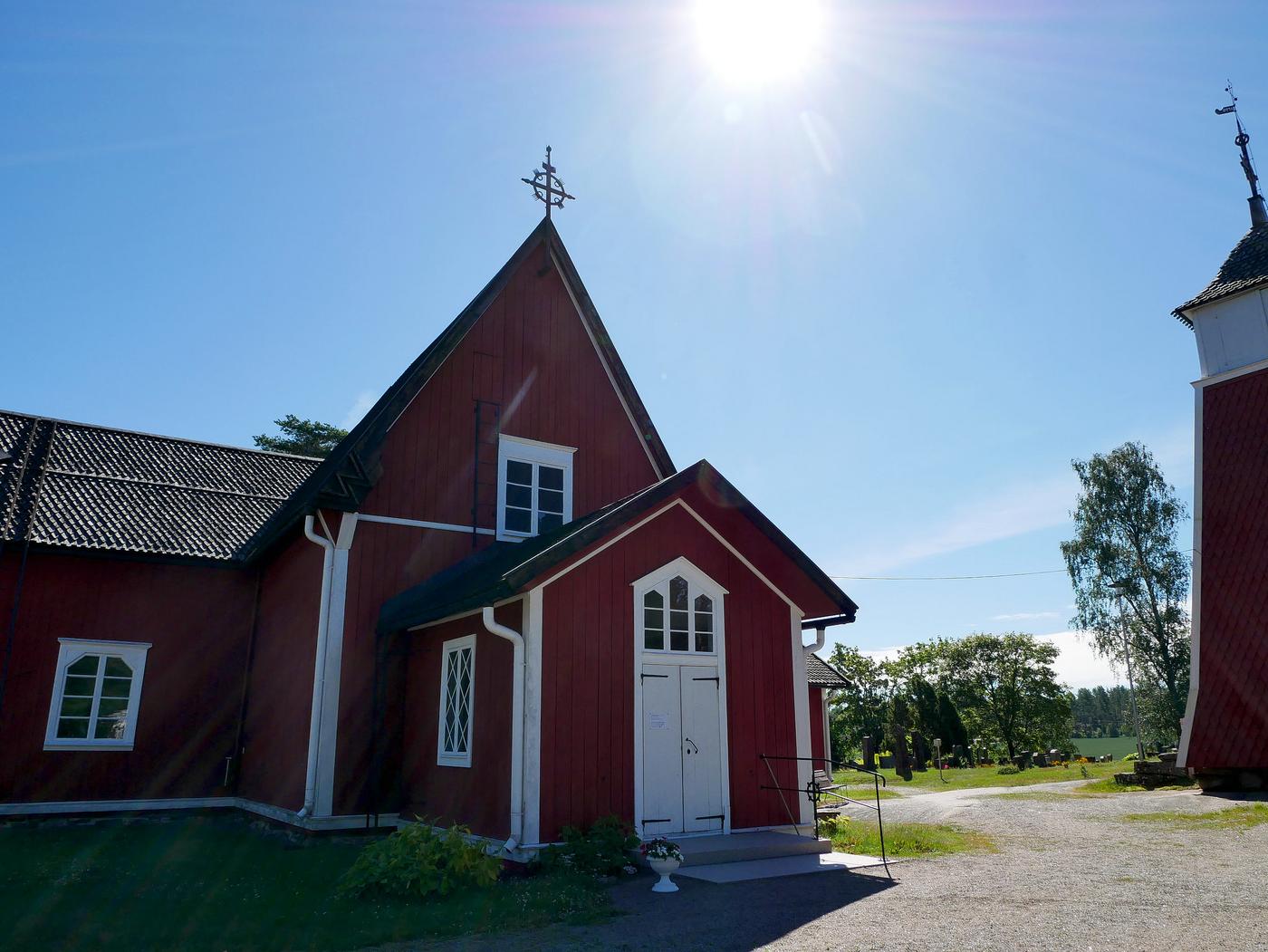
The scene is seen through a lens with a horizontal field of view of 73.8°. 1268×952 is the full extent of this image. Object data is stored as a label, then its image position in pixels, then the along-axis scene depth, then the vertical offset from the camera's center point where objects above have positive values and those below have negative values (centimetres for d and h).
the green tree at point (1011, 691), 4697 +99
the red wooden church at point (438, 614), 984 +134
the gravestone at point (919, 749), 3744 -170
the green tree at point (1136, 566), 3200 +532
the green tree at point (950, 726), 3784 -74
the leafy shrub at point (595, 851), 861 -139
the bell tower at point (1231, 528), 1614 +349
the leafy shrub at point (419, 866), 788 -140
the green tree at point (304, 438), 3794 +1211
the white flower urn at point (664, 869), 802 -144
